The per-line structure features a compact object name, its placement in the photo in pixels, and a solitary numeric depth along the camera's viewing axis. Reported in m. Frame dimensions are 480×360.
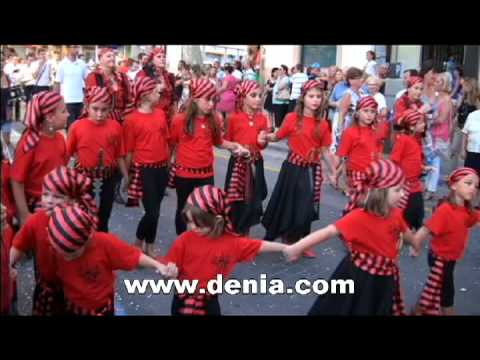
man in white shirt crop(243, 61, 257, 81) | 12.82
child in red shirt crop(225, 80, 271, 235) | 5.58
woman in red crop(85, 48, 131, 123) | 6.62
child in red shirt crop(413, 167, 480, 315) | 3.78
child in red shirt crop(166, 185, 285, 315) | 3.28
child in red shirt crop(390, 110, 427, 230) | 5.32
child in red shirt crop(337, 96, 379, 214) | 5.50
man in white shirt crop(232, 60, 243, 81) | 13.23
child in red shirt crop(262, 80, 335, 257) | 5.43
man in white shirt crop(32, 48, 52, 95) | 7.49
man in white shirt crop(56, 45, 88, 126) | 10.26
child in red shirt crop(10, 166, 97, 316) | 3.20
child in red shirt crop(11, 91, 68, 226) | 3.70
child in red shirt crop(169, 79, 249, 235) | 5.21
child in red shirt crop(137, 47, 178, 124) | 6.93
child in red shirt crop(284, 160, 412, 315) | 3.40
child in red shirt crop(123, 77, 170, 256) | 5.04
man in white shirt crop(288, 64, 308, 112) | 11.12
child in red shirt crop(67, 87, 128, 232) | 4.69
